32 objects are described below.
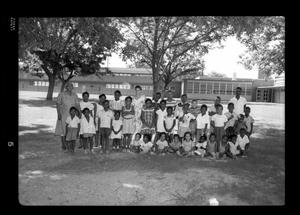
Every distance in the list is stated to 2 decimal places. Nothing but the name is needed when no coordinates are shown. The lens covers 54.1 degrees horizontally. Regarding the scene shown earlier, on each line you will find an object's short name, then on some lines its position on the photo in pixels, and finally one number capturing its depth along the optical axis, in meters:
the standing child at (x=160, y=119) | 6.86
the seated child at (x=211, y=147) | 6.46
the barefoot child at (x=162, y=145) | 6.68
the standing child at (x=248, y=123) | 7.00
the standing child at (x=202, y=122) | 6.85
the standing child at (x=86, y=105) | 6.59
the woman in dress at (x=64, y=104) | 6.53
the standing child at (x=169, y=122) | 6.90
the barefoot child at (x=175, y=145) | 6.66
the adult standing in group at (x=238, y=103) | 7.04
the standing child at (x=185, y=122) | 6.88
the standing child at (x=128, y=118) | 6.79
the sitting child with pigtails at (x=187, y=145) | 6.55
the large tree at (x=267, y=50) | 12.93
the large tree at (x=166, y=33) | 10.44
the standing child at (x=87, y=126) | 6.47
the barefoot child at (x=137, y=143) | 6.74
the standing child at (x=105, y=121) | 6.59
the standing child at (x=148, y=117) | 6.85
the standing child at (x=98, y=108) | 6.83
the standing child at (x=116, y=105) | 7.00
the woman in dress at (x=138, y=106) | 6.98
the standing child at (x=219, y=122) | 6.73
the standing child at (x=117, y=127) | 6.70
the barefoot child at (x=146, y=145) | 6.71
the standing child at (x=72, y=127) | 6.36
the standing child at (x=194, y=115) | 6.82
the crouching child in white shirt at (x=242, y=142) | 6.63
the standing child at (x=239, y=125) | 6.91
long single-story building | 41.59
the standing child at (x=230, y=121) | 6.94
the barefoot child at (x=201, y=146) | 6.57
